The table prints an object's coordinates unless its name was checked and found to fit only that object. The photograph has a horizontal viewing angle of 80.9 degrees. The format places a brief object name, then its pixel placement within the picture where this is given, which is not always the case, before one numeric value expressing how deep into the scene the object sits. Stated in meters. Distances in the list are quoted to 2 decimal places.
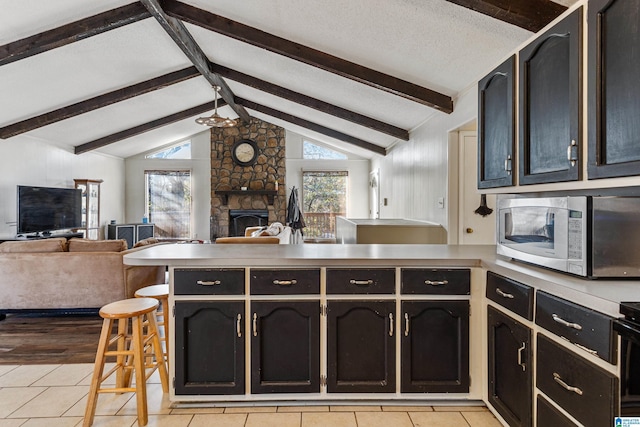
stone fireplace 9.38
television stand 5.59
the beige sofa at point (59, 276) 3.80
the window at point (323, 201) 9.54
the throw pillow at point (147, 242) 4.28
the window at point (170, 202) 9.52
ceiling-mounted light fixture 5.15
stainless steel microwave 1.46
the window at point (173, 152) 9.66
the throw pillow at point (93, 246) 3.91
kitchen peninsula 2.09
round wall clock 9.42
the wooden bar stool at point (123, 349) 1.99
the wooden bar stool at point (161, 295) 2.38
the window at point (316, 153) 9.62
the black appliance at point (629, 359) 1.12
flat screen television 5.94
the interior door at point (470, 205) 3.93
